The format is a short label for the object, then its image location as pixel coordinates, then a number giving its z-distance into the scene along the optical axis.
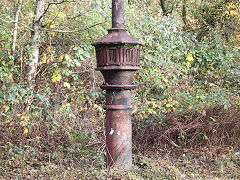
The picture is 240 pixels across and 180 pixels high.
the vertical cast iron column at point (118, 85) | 3.49
